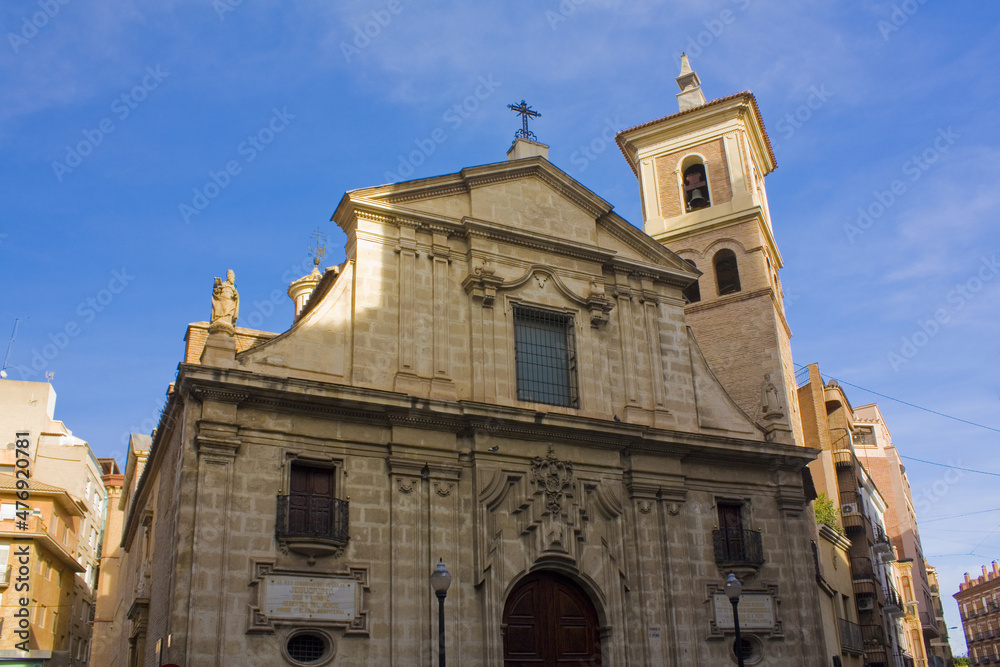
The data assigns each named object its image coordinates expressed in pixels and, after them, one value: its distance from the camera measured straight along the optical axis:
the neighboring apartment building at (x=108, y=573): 44.51
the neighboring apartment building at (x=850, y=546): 34.88
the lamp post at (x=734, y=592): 18.45
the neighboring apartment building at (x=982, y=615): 102.56
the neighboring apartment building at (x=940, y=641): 80.81
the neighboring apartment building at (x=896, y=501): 64.56
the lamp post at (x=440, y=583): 15.29
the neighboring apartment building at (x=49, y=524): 37.41
